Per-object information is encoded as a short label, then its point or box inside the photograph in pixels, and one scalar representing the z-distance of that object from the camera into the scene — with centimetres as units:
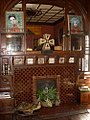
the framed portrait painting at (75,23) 307
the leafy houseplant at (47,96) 292
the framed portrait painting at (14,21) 282
